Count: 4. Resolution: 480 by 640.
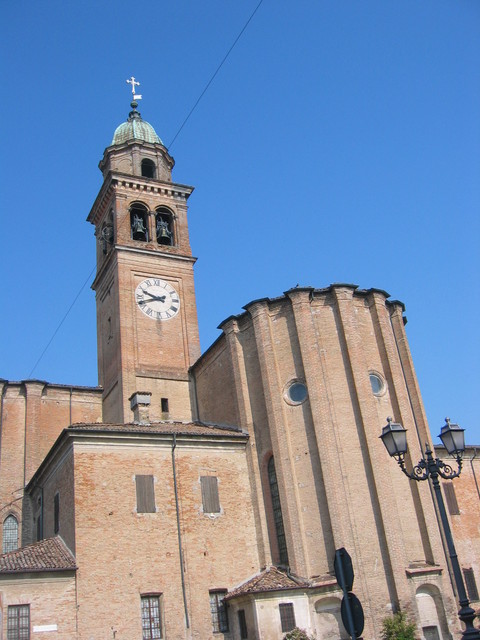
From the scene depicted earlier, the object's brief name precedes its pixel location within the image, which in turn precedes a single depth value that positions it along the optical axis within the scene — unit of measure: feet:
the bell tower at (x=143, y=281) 94.84
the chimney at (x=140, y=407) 79.84
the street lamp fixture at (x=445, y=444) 36.50
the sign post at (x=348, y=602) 24.70
